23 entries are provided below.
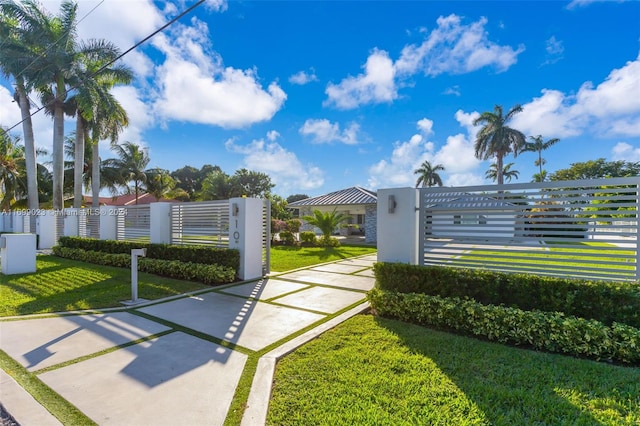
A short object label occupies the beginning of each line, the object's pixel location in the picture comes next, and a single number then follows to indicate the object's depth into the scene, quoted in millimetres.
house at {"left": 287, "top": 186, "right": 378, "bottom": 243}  21938
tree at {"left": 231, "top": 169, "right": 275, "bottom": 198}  38906
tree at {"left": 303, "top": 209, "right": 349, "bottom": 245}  18625
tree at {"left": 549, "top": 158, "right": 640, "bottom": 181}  39469
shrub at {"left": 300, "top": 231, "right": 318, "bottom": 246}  19089
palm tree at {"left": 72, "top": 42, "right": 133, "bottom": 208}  17094
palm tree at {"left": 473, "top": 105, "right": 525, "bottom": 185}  33188
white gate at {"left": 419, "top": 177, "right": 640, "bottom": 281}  4570
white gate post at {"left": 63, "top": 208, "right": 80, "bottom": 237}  15352
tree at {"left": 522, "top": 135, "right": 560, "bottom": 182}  36425
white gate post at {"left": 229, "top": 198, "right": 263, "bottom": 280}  8672
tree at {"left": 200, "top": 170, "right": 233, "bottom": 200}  32781
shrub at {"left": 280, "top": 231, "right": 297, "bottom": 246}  19234
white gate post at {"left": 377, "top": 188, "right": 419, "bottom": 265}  5996
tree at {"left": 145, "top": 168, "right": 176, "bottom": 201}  34344
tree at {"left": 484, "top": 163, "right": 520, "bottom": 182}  46719
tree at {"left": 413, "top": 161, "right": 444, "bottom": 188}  45812
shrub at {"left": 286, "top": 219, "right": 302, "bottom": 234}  20453
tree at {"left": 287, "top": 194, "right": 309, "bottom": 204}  60062
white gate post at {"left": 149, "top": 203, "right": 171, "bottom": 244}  10664
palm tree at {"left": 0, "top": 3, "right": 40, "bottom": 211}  15180
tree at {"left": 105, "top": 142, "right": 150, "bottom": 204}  31312
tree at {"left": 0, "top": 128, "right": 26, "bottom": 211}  25219
